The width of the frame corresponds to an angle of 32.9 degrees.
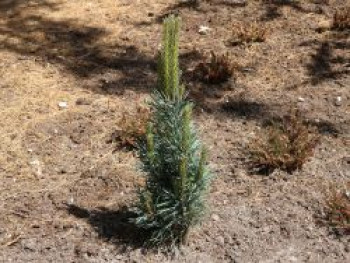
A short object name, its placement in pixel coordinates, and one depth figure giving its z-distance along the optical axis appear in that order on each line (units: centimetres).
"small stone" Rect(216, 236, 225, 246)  474
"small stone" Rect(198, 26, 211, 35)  786
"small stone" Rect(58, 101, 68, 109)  644
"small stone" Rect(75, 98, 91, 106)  649
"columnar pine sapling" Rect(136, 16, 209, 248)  407
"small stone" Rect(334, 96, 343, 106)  634
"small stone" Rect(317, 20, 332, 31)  775
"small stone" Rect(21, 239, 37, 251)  471
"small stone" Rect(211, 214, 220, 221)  496
